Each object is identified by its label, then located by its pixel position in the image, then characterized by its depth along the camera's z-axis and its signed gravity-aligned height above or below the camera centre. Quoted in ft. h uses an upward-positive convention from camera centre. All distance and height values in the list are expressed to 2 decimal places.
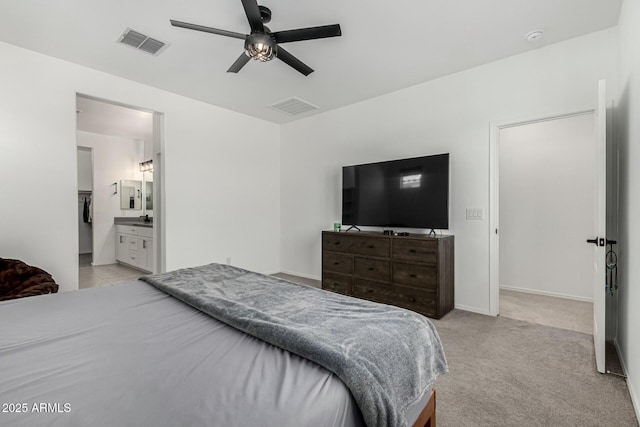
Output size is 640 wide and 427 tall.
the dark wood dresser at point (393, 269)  10.11 -2.13
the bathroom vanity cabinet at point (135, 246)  16.44 -1.89
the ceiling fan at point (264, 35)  6.75 +4.19
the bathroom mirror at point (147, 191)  21.65 +1.70
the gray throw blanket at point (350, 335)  2.92 -1.45
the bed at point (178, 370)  2.34 -1.52
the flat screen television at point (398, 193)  10.70 +0.76
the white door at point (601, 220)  6.73 -0.20
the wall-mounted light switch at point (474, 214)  10.70 -0.07
